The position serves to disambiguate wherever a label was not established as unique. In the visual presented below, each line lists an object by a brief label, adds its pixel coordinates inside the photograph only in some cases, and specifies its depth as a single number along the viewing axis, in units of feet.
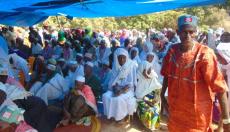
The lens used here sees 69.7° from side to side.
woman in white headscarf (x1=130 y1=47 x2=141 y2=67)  12.30
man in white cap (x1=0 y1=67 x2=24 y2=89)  6.97
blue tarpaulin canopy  7.62
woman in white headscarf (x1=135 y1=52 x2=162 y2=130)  9.89
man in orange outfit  4.72
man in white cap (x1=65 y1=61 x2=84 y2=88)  10.48
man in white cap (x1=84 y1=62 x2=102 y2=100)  10.44
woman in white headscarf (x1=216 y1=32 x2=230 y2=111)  7.78
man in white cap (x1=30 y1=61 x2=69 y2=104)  9.81
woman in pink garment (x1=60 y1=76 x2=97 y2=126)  8.91
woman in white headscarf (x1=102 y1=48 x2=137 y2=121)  9.71
